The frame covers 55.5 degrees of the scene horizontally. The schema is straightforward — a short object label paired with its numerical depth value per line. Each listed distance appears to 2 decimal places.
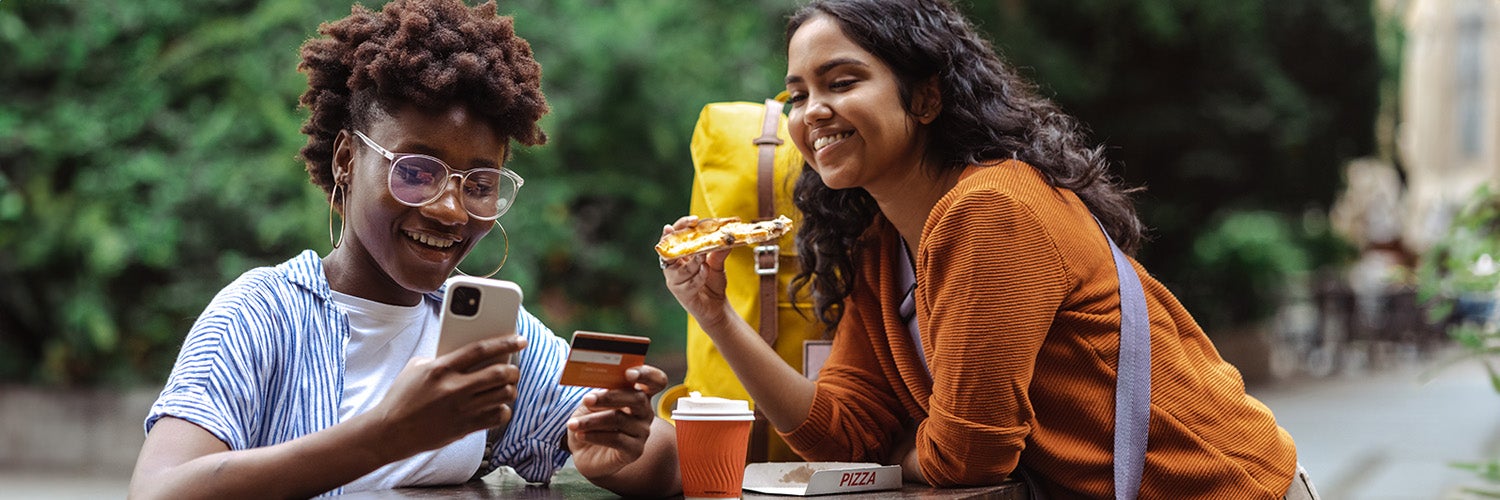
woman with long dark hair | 2.44
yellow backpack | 3.26
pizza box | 2.39
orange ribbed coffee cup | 2.20
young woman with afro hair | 2.10
